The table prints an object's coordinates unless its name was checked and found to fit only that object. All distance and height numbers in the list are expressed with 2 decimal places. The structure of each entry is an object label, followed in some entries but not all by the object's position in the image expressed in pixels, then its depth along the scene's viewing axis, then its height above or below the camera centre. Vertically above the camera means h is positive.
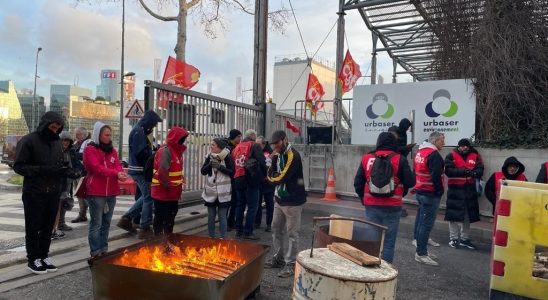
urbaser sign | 10.48 +1.18
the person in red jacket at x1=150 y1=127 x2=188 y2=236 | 5.72 -0.45
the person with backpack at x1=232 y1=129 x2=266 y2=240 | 7.34 -0.52
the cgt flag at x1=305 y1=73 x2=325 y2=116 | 17.91 +2.64
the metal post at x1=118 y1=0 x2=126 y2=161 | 24.36 +2.51
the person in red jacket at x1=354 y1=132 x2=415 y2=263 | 5.27 -0.52
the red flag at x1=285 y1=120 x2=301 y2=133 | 13.45 +0.77
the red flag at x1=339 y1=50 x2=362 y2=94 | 14.52 +2.74
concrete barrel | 2.90 -0.92
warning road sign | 12.22 +1.05
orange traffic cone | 11.23 -1.06
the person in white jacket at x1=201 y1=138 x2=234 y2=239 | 6.38 -0.50
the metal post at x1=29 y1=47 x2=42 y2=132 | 38.62 +3.27
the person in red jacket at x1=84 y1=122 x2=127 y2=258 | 5.31 -0.46
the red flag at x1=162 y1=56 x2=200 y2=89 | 12.75 +2.31
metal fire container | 3.44 -1.17
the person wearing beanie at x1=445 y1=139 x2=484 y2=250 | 7.36 -0.68
